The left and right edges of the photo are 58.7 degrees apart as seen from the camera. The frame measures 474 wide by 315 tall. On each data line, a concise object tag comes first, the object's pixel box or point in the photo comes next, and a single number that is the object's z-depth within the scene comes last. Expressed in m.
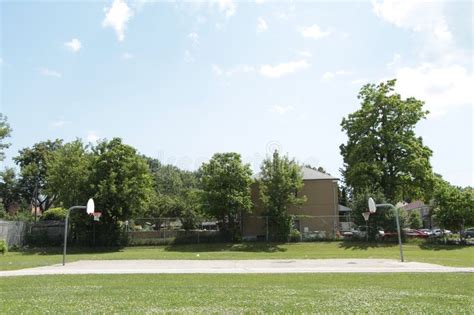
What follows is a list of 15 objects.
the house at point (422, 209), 89.89
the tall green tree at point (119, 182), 36.41
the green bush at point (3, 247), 32.06
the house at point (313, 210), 43.66
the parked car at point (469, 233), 57.28
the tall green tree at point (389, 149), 43.44
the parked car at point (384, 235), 40.41
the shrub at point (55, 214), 46.15
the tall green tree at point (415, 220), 77.32
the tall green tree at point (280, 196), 40.06
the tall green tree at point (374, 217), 40.38
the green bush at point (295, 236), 40.22
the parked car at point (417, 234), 46.67
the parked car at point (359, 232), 40.72
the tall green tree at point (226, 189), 39.47
